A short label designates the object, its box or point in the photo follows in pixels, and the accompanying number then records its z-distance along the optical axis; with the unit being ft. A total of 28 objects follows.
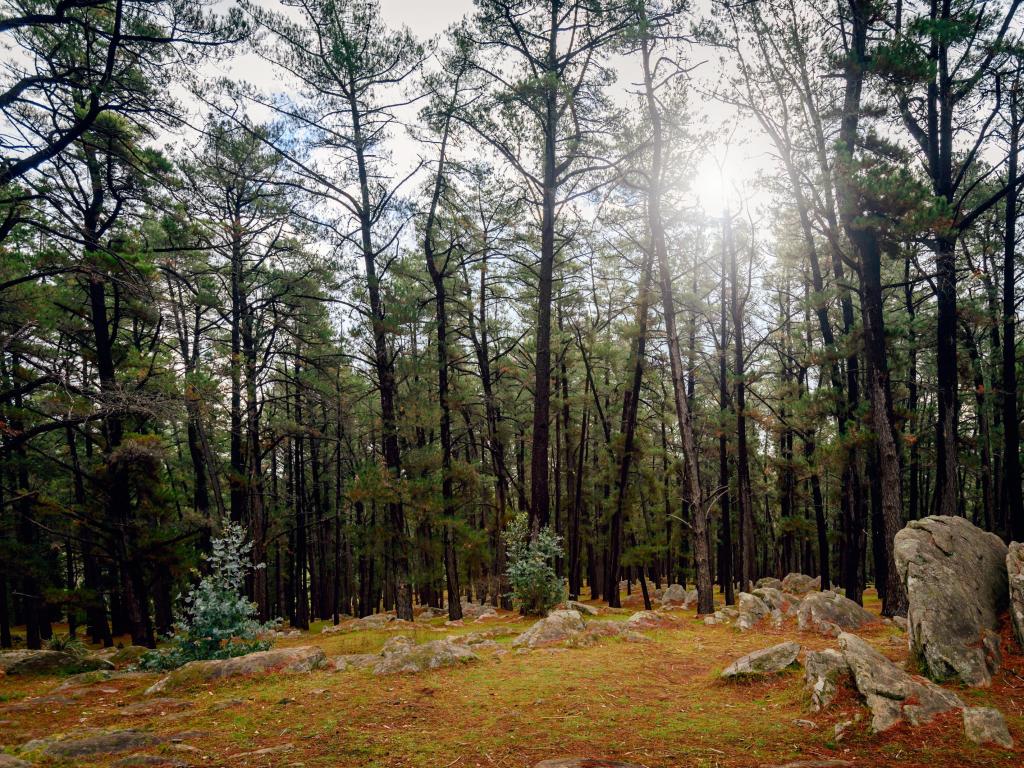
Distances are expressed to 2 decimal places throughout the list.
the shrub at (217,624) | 25.32
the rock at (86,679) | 24.16
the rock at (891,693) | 13.61
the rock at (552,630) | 26.84
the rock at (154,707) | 17.69
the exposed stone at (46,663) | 29.71
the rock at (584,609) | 38.99
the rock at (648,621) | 32.16
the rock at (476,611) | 54.80
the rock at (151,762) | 12.27
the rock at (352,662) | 22.93
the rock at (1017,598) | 17.24
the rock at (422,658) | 21.93
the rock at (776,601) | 35.96
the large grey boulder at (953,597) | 16.69
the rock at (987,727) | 12.45
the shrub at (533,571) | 37.45
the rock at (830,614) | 29.50
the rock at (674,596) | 73.94
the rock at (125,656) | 32.45
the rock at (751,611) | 31.24
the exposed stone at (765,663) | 18.30
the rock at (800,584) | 75.97
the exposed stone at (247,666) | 21.08
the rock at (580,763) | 11.59
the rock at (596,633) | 26.37
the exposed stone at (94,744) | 13.34
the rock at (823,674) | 15.02
